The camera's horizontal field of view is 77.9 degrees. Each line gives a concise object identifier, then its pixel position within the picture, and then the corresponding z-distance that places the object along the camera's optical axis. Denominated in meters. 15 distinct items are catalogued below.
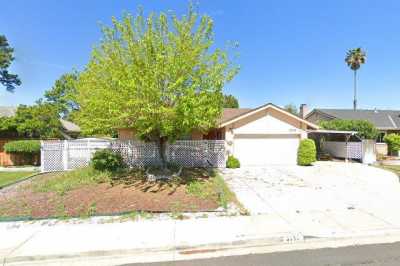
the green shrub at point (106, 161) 12.28
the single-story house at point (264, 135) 15.69
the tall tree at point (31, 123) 18.64
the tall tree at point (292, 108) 61.02
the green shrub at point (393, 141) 19.75
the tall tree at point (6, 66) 26.03
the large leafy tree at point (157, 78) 8.36
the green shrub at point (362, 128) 19.66
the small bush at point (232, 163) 14.78
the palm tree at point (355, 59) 39.41
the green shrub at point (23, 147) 16.42
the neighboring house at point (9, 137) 16.75
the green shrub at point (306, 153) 15.55
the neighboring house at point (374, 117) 25.02
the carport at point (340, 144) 18.09
